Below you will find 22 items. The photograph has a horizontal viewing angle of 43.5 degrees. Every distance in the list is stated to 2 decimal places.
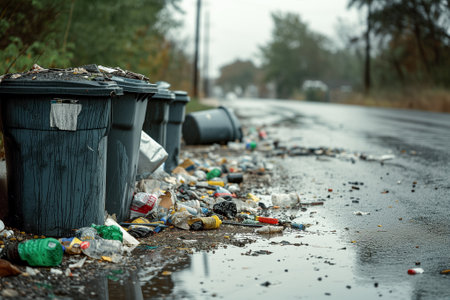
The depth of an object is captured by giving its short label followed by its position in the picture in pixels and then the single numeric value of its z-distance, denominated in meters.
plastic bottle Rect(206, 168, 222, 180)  7.06
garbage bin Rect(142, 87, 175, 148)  6.40
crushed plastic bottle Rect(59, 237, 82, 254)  3.83
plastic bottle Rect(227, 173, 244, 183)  6.90
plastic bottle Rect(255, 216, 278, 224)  4.88
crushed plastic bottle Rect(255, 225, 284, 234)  4.60
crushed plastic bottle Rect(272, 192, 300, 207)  5.68
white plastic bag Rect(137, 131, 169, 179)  5.33
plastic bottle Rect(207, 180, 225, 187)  6.55
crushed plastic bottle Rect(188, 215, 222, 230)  4.64
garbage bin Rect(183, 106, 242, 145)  10.16
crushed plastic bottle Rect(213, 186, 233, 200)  5.82
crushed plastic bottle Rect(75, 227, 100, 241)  3.94
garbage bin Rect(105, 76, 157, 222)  4.58
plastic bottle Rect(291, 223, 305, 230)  4.72
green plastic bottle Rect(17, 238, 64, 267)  3.54
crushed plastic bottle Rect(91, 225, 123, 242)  4.07
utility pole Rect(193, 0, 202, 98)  35.08
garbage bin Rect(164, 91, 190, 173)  7.34
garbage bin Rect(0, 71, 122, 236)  3.92
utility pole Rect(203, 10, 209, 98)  58.03
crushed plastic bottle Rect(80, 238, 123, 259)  3.83
